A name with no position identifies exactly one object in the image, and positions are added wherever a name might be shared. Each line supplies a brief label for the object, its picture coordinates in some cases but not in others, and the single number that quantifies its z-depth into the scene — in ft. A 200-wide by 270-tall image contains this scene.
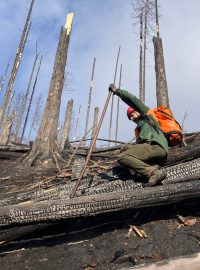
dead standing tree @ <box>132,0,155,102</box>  63.06
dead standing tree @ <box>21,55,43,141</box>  95.35
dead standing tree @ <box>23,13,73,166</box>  28.22
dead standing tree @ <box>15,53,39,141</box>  101.37
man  15.70
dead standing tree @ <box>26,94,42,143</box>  138.63
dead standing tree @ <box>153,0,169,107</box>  39.17
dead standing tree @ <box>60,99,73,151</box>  46.93
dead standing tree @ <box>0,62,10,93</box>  118.73
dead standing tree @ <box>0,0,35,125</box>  67.26
